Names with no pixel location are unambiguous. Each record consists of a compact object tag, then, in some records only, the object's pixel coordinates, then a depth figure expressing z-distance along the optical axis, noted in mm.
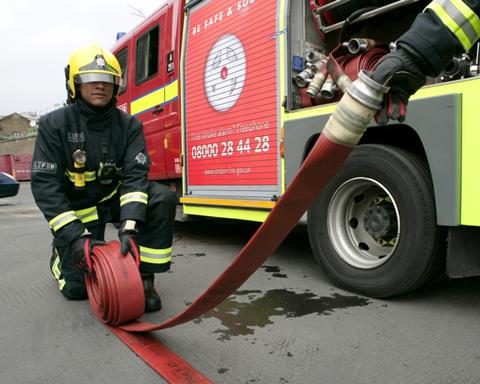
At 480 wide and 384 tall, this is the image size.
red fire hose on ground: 1136
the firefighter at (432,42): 1076
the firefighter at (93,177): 2410
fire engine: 2152
